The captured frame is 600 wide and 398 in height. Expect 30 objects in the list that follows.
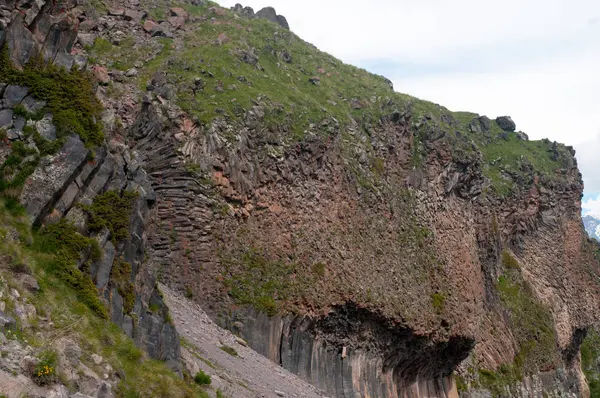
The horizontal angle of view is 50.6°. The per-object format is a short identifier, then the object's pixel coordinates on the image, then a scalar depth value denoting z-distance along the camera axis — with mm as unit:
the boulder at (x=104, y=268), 16109
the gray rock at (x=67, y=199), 16078
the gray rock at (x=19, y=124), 16172
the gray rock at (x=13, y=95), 16516
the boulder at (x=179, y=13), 55094
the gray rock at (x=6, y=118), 15992
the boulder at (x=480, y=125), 89062
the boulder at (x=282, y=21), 82062
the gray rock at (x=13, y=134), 15856
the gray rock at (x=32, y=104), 16797
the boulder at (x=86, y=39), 45019
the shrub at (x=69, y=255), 14789
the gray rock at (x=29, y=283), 13417
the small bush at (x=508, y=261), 74812
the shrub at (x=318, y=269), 39562
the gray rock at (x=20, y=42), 17531
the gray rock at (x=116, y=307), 16125
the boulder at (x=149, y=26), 50750
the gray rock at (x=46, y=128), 16562
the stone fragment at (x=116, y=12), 50781
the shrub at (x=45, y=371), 10812
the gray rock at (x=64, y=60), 18766
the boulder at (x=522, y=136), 94525
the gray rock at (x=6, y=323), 11479
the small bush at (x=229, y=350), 28266
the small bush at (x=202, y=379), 18766
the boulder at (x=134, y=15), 51094
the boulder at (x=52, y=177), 15305
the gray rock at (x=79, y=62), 19219
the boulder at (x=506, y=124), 95688
